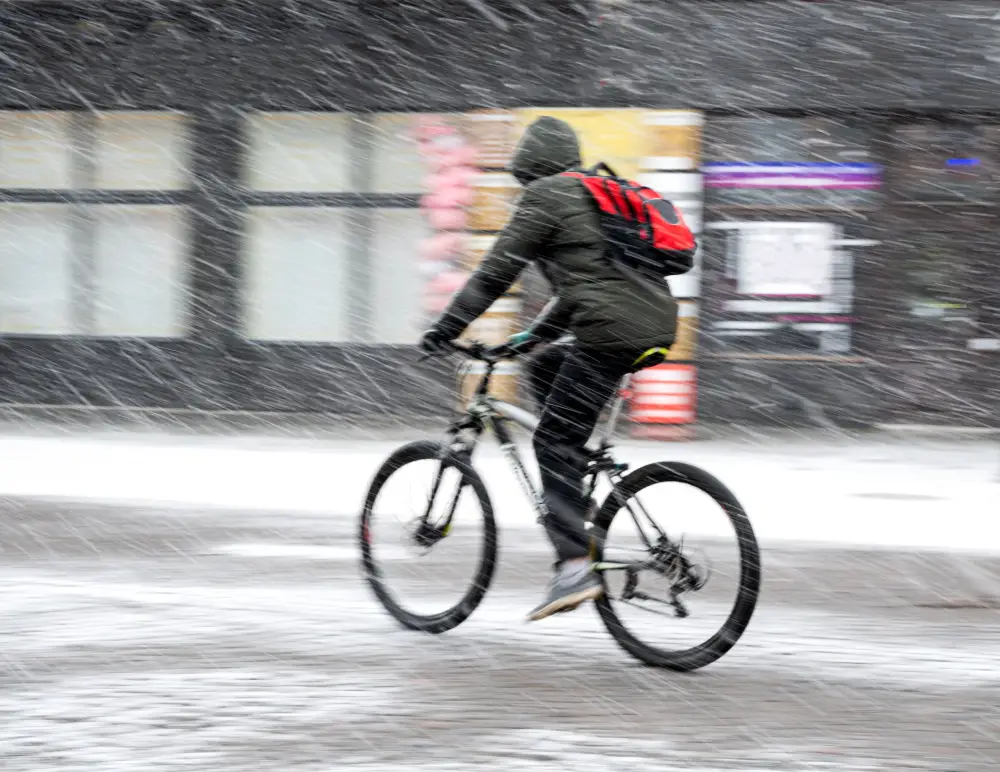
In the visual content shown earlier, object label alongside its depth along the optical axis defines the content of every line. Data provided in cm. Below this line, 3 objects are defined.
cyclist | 1127
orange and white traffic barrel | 2897
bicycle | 1127
